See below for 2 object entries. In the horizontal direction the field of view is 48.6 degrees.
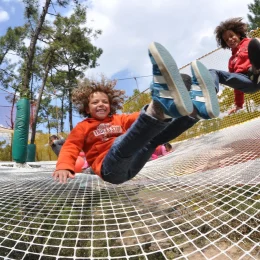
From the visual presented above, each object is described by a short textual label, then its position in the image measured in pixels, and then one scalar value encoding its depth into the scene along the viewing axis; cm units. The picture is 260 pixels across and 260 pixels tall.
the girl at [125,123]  86
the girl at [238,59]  174
